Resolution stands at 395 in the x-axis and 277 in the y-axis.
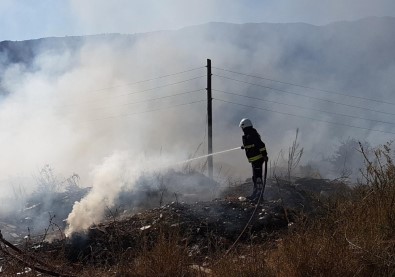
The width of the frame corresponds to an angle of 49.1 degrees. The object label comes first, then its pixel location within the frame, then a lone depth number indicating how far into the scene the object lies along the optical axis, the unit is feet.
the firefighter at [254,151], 26.96
